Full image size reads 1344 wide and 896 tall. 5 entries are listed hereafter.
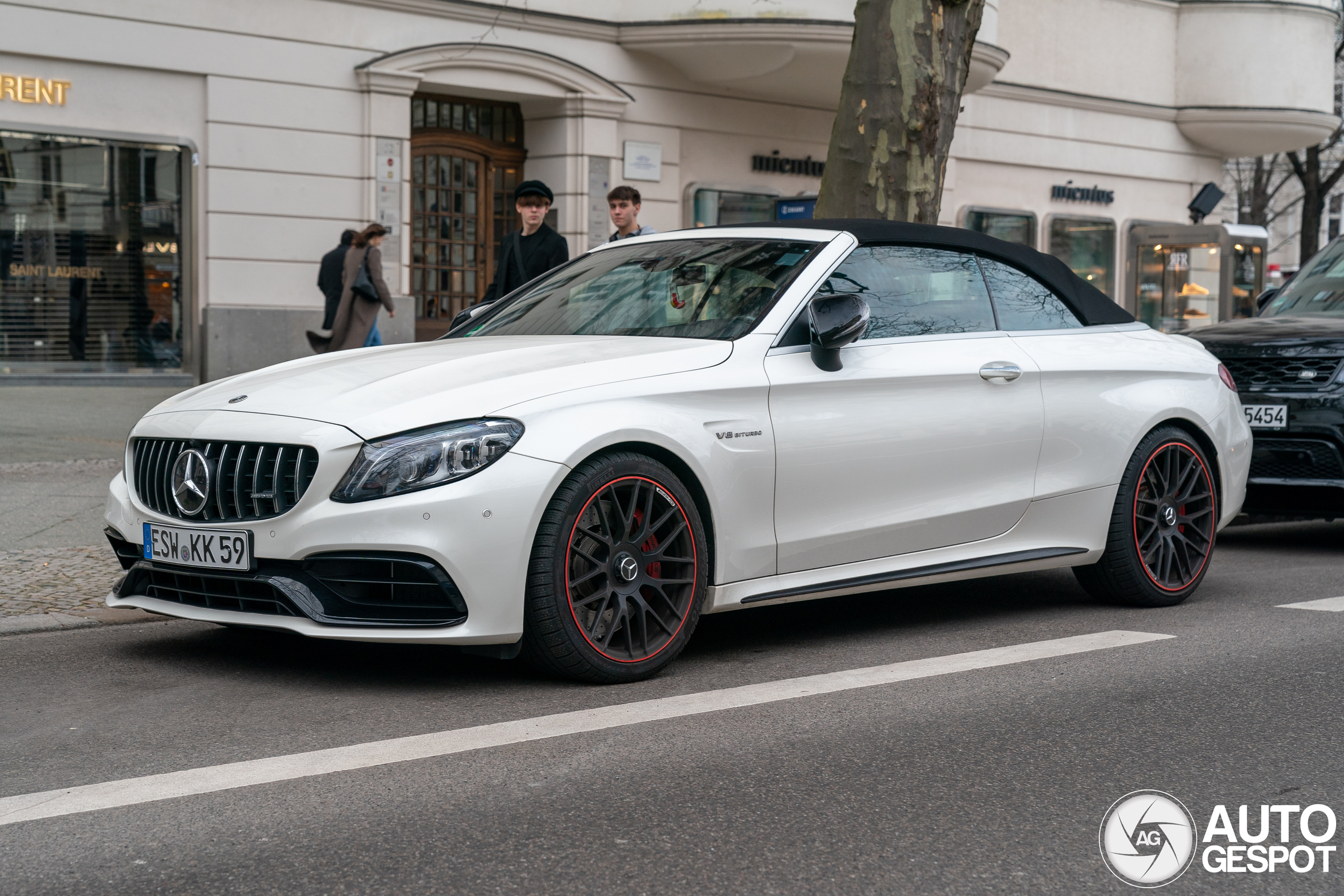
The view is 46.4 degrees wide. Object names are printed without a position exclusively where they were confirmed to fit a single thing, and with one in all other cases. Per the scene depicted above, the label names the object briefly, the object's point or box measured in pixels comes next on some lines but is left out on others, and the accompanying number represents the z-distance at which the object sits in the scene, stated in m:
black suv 8.40
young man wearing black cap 9.73
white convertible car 4.55
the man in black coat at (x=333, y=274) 16.44
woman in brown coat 14.48
